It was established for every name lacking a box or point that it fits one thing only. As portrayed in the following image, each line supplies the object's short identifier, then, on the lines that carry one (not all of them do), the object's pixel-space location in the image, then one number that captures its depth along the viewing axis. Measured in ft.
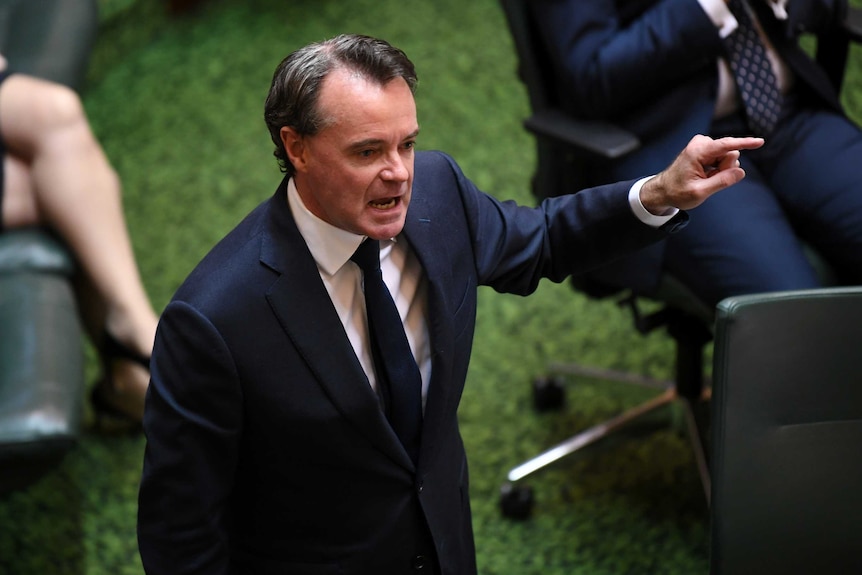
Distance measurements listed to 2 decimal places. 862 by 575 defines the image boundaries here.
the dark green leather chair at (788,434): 44.59
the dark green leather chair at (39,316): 46.66
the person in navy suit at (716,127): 46.51
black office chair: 46.66
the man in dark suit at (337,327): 44.12
